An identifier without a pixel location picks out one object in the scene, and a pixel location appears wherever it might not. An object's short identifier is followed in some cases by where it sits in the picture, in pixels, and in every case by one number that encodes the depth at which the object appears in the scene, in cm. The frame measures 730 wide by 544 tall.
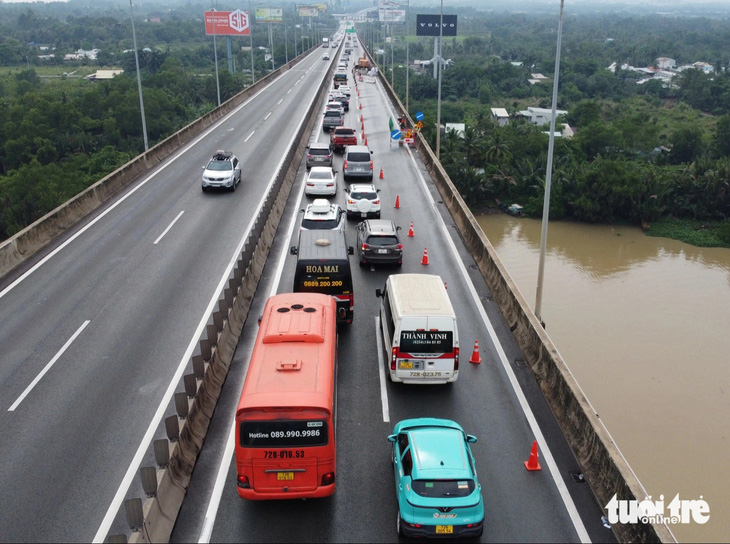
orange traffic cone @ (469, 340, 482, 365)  1778
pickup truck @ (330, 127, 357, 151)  4484
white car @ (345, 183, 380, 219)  2988
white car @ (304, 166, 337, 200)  3275
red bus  1177
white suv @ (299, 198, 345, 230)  2512
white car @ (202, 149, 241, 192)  3312
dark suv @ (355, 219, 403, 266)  2403
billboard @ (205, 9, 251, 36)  11111
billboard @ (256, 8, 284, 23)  15938
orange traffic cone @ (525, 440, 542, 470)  1359
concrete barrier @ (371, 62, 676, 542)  1192
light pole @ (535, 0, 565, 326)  1931
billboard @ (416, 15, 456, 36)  7748
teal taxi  1139
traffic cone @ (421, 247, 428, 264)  2466
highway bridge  1232
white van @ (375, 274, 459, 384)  1595
